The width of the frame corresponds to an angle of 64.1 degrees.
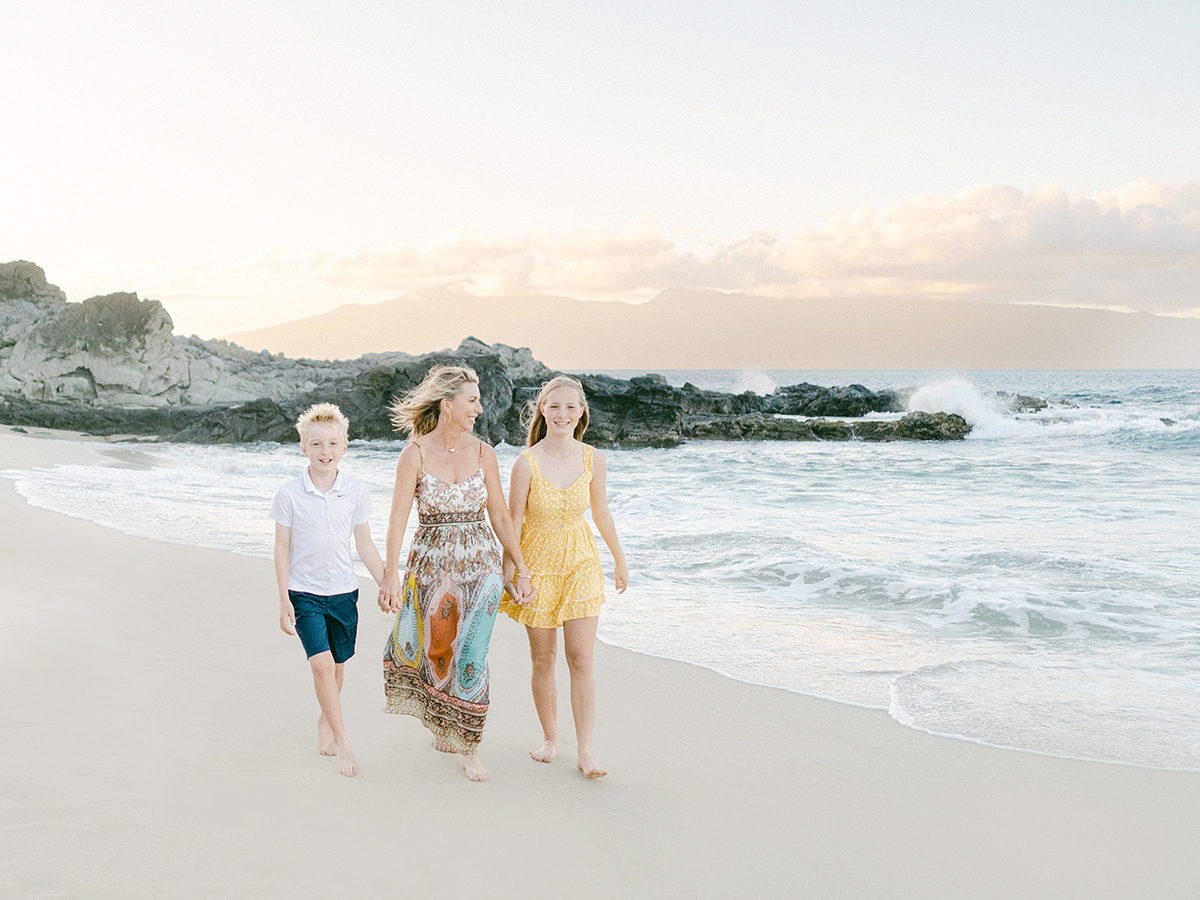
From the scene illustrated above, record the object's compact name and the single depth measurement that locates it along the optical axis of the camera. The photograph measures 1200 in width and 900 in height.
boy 3.80
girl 4.04
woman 3.79
